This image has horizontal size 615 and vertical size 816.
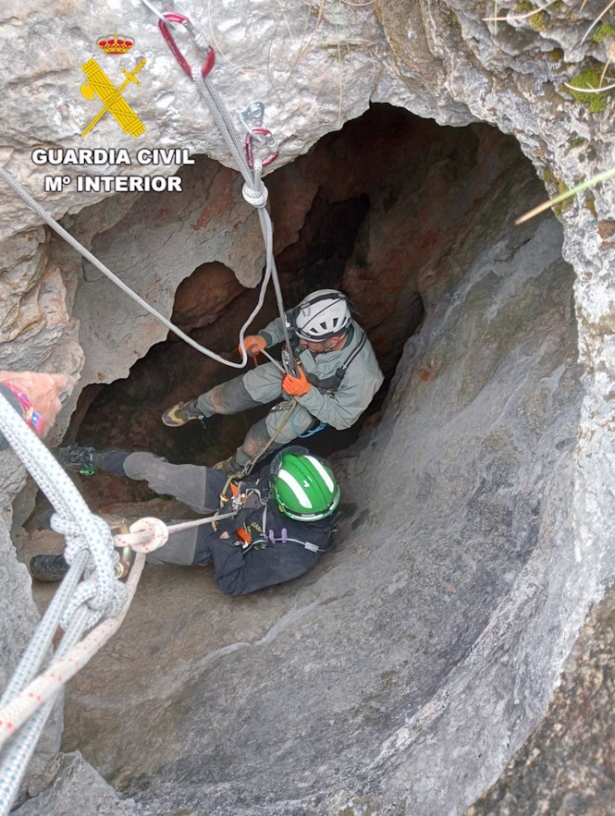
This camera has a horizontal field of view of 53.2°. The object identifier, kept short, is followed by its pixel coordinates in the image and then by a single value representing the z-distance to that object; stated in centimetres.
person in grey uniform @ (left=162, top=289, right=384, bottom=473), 492
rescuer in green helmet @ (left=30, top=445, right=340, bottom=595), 435
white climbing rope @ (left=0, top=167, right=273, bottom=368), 281
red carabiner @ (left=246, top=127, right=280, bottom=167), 295
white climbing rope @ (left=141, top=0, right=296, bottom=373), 250
